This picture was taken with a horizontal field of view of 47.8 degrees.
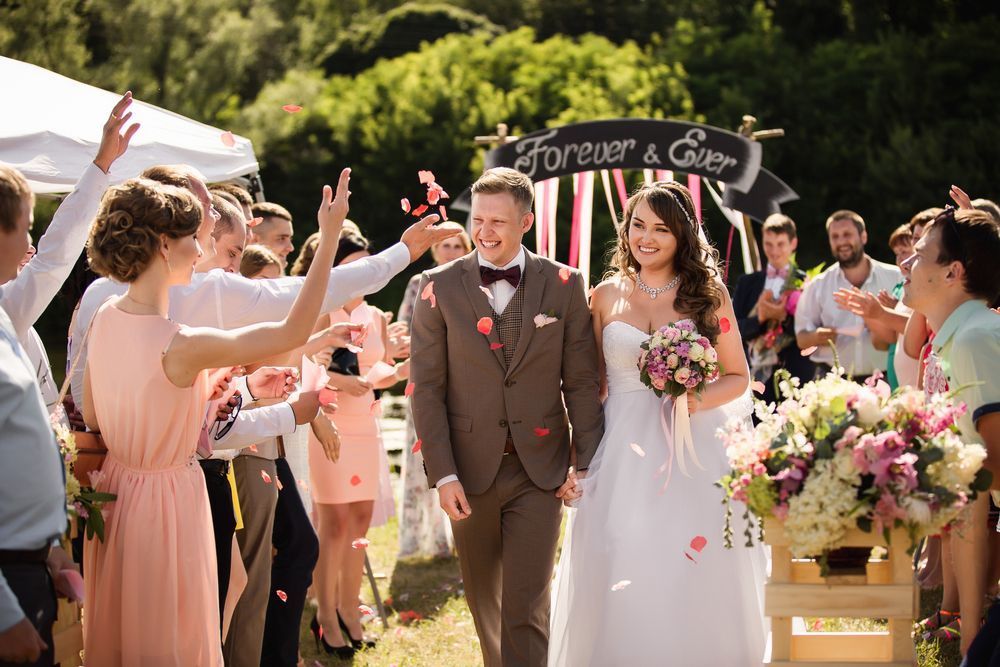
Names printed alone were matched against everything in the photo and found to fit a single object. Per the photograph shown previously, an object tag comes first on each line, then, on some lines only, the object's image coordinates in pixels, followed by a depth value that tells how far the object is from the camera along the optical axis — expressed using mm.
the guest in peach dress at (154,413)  3467
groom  4676
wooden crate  3707
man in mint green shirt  4047
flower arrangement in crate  3518
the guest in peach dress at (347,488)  6312
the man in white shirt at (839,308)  8352
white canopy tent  5645
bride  4758
